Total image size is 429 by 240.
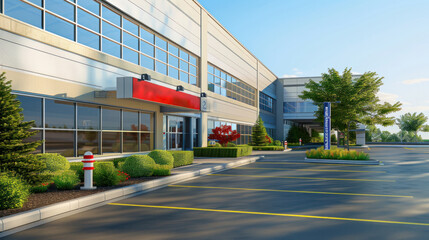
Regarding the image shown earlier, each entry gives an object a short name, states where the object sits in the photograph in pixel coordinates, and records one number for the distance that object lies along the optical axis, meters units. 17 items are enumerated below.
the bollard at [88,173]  10.09
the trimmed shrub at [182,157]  17.59
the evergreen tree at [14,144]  8.78
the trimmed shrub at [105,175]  10.70
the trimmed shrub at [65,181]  10.03
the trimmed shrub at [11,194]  7.30
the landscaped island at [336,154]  22.11
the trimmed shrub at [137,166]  13.00
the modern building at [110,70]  13.43
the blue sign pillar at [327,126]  25.24
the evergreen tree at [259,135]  42.06
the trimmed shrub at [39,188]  9.46
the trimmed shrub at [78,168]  11.92
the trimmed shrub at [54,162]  11.31
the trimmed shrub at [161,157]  15.40
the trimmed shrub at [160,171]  13.47
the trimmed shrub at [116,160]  15.31
